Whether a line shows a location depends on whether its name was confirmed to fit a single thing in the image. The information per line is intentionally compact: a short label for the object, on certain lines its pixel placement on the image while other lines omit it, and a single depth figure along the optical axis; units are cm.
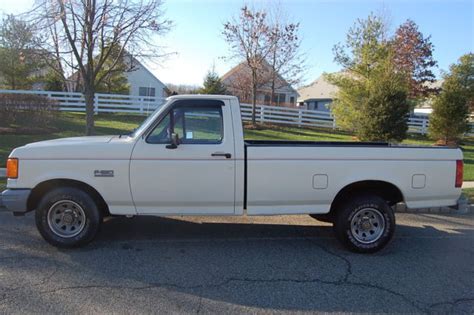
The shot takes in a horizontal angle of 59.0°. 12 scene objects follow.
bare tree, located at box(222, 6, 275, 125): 2416
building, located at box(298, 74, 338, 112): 5194
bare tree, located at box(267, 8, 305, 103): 2500
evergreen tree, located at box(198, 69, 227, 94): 3212
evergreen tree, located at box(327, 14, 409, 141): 1612
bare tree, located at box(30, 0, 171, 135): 1012
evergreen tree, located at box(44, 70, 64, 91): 3116
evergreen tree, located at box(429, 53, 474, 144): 2062
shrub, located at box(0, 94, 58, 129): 1589
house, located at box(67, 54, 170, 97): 4138
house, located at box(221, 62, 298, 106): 2906
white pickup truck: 512
